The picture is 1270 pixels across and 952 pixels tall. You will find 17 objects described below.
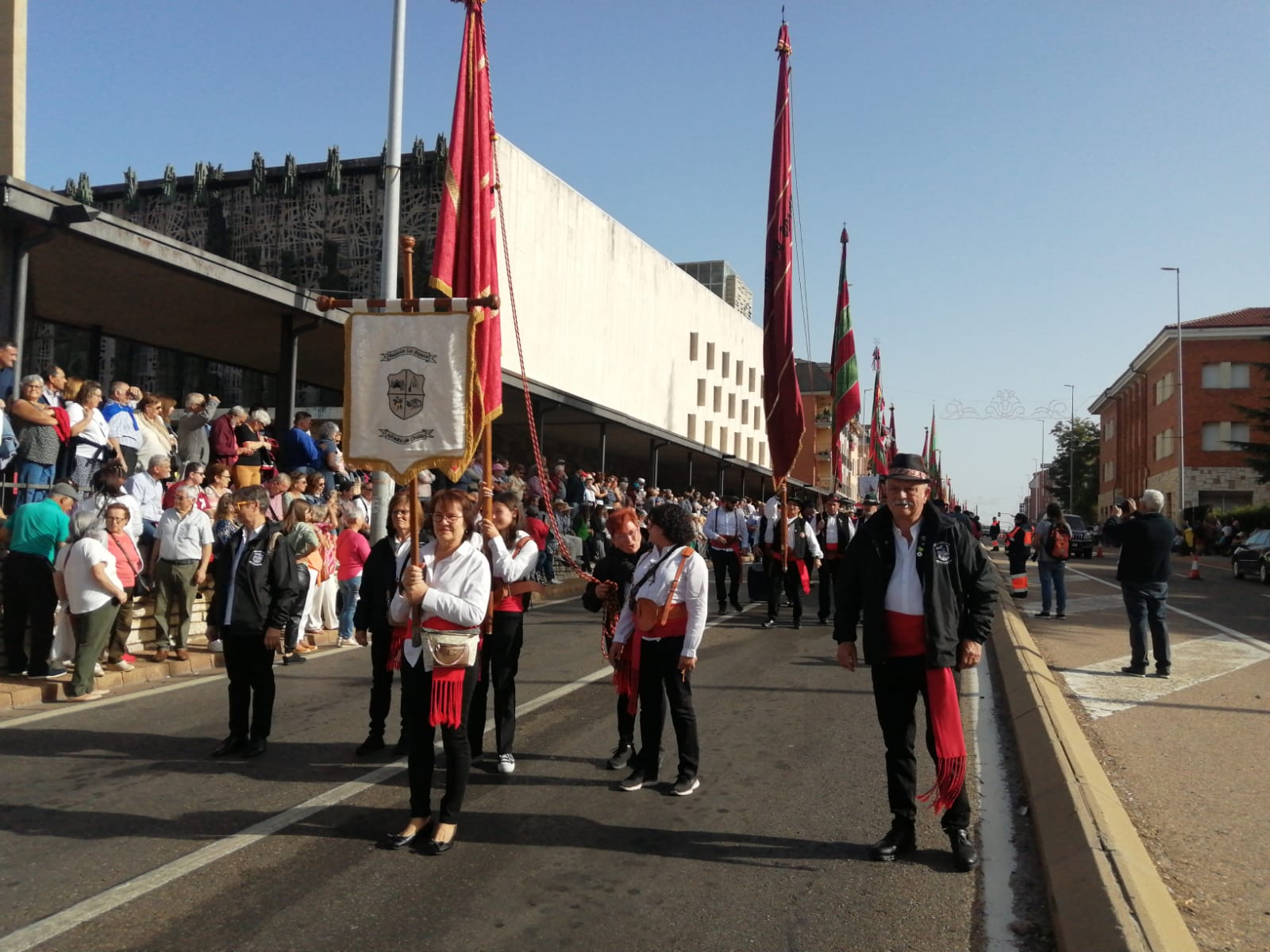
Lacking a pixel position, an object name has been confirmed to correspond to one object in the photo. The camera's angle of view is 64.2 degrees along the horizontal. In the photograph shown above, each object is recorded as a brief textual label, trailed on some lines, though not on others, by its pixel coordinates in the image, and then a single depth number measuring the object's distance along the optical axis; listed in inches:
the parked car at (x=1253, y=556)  1085.8
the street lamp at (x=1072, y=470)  3656.5
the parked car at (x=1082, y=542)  1711.4
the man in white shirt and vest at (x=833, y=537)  635.5
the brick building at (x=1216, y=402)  2230.6
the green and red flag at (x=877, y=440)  1471.5
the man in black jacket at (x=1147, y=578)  392.2
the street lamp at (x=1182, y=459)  2054.4
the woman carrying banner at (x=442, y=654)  195.8
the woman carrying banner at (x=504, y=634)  246.2
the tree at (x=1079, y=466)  3740.2
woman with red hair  268.1
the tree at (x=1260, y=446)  1614.2
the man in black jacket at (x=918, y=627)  195.0
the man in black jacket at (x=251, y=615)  266.4
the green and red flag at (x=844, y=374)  982.4
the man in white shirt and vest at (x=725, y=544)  613.0
